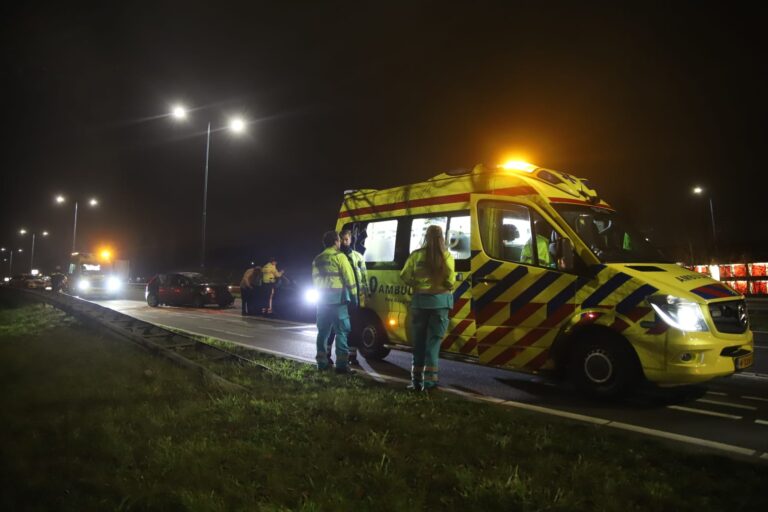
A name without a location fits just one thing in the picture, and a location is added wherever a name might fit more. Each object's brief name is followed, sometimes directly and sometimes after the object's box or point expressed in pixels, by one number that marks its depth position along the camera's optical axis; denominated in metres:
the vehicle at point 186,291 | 19.75
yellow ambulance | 5.23
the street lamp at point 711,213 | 33.88
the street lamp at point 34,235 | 66.62
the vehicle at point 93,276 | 28.17
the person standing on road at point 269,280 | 15.80
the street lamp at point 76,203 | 38.00
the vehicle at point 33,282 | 42.04
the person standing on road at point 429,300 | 5.73
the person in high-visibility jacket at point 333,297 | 6.82
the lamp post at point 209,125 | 18.91
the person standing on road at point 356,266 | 7.30
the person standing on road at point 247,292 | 16.38
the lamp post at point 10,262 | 95.94
